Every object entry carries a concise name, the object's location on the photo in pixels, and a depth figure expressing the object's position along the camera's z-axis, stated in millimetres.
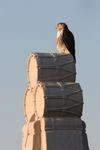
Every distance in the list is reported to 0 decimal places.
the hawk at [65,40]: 25766
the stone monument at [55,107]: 22828
